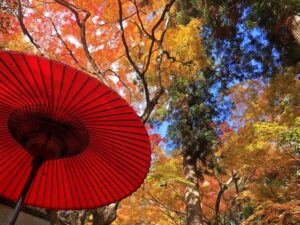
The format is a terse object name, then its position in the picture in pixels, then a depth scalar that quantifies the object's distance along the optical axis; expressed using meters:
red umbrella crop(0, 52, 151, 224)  1.66
